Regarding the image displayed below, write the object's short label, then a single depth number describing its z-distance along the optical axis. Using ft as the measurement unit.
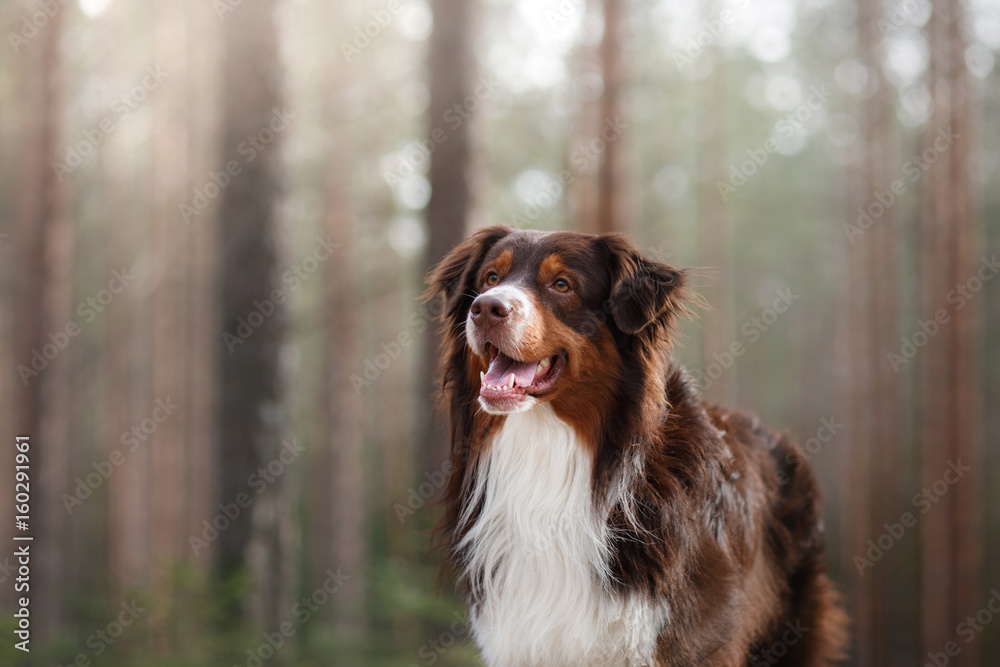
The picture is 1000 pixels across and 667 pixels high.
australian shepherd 10.80
